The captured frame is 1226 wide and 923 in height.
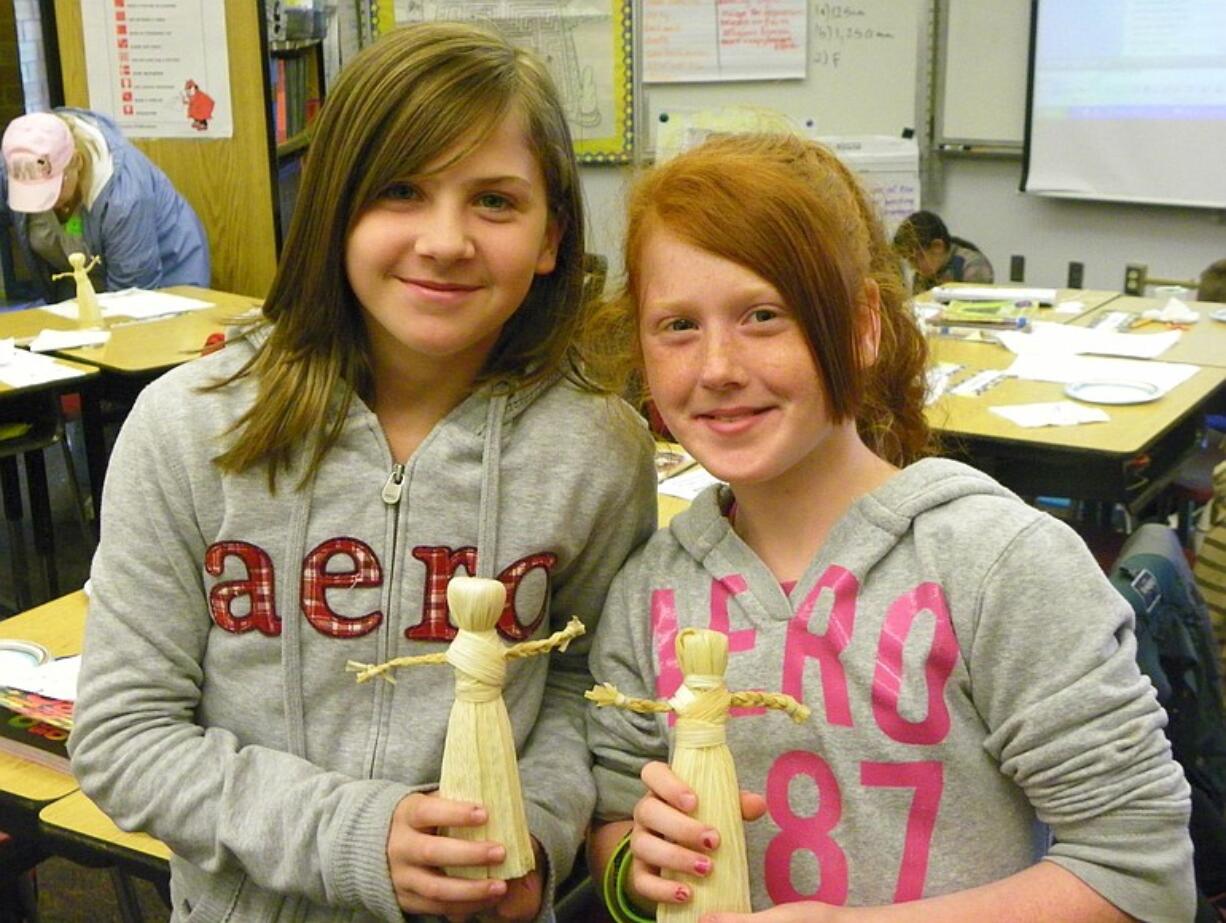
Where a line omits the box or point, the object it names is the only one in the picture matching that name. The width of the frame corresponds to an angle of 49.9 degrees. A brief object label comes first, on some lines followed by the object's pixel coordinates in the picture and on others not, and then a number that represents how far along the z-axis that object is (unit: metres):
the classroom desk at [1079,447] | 2.79
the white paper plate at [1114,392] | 3.04
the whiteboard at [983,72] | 5.57
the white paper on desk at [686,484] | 2.45
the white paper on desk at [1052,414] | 2.92
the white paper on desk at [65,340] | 3.72
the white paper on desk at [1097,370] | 3.23
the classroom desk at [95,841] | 1.35
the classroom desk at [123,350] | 3.56
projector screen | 5.21
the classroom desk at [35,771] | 1.45
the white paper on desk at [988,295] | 4.16
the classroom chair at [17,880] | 1.80
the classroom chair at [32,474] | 3.44
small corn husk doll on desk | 3.93
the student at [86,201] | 4.42
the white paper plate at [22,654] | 1.72
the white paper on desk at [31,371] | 3.35
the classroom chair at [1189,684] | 1.61
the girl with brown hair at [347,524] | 1.09
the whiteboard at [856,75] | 5.66
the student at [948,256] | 4.88
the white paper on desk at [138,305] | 4.17
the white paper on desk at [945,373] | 3.05
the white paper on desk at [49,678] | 1.59
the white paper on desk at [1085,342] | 3.50
